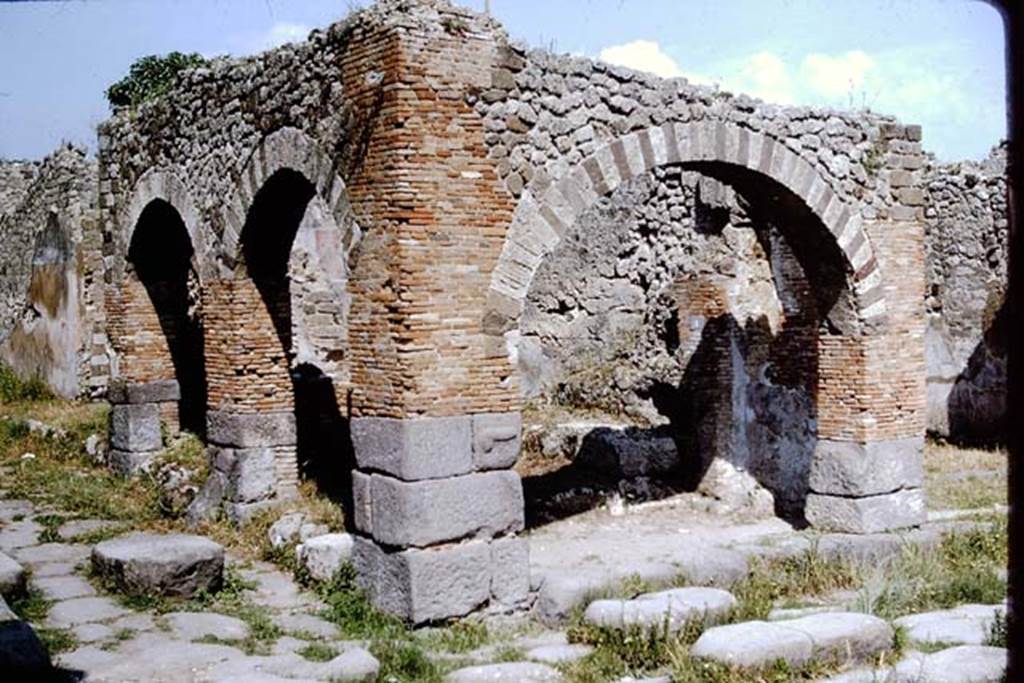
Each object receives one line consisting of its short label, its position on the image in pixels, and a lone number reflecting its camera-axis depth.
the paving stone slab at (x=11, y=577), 7.86
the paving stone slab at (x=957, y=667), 5.66
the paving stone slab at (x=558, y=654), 7.02
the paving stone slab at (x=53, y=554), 9.52
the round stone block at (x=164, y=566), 8.29
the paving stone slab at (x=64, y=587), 8.39
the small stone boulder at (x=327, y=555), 8.78
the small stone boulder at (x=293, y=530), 9.67
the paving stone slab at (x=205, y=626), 7.56
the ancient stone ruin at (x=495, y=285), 8.02
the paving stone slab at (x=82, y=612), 7.71
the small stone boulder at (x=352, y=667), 6.49
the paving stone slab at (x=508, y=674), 6.53
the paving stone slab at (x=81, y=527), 10.48
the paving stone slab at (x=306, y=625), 7.88
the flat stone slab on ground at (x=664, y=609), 7.11
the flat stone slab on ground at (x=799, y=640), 6.04
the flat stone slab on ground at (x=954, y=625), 6.82
